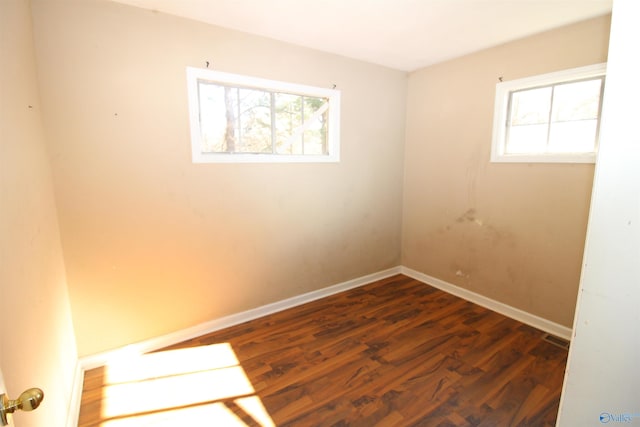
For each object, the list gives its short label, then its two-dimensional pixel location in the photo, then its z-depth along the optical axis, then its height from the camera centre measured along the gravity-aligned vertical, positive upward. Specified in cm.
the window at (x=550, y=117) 214 +44
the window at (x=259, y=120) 222 +45
